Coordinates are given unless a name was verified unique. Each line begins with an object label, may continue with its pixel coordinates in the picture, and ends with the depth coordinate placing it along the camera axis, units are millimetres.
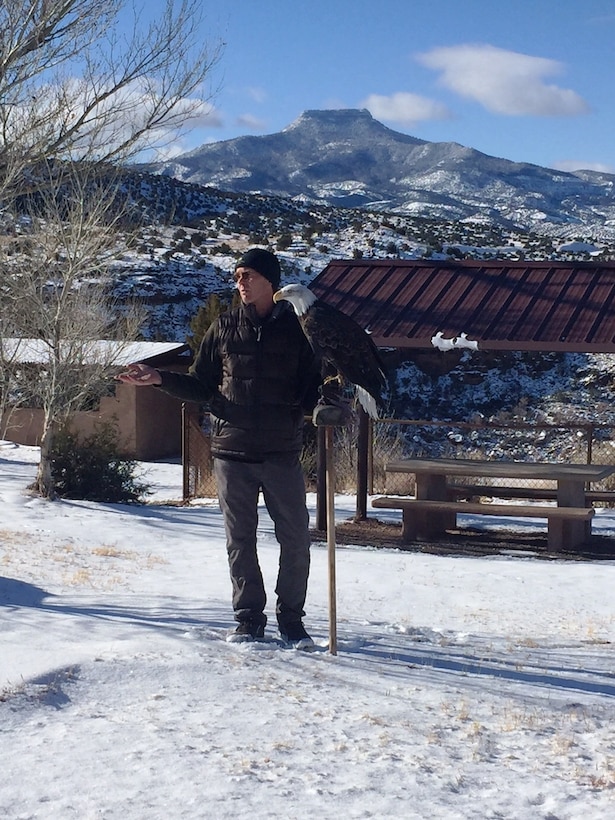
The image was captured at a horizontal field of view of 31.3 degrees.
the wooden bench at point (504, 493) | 11648
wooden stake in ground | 5438
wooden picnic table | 10492
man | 5406
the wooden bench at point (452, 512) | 10336
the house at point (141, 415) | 24453
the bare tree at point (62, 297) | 14656
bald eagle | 5840
